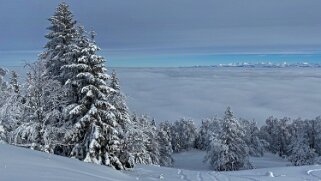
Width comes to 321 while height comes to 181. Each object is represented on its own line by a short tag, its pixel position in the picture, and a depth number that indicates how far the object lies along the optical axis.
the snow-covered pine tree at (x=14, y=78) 36.92
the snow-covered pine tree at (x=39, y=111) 21.05
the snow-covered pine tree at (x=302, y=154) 61.24
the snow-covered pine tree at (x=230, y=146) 56.03
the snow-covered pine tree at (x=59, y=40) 24.33
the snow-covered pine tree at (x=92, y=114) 22.14
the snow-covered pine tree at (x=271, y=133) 109.57
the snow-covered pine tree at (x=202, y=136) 117.31
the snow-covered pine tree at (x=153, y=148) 53.91
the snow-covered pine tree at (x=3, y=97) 20.60
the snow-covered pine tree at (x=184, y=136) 113.82
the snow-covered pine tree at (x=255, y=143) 86.89
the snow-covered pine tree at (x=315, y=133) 87.00
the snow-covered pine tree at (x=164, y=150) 69.11
